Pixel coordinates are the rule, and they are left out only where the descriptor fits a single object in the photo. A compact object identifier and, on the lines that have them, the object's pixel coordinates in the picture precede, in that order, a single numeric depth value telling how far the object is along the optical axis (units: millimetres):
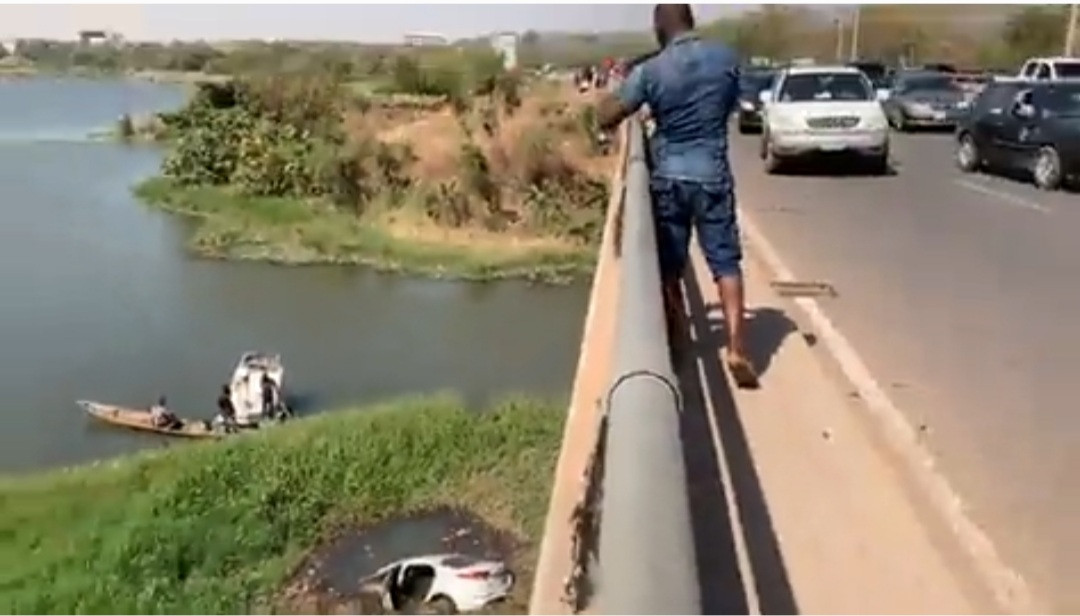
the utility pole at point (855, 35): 87331
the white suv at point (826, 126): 22797
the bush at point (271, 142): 49344
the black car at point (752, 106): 34625
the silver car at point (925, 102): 37406
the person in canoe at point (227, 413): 22766
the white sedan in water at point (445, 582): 14617
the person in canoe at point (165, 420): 23516
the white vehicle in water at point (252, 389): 22781
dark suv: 20672
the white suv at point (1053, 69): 29828
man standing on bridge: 6406
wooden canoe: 23172
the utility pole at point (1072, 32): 43812
